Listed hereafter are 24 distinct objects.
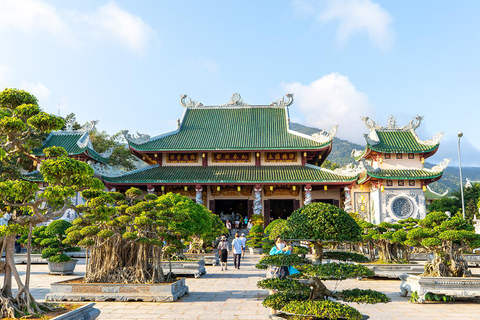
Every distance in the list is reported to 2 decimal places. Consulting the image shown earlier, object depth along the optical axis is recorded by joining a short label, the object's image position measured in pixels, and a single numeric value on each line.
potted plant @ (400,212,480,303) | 9.91
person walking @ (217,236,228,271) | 16.78
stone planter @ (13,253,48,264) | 19.70
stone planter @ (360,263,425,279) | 14.16
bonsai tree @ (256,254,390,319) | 6.18
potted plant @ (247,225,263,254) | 24.98
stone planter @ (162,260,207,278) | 14.71
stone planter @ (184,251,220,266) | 17.70
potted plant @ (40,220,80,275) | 15.87
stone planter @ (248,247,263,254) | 25.12
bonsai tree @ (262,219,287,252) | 20.31
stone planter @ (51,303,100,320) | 6.33
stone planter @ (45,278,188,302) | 9.98
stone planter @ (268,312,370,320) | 6.77
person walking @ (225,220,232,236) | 29.84
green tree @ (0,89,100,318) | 6.67
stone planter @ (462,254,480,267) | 19.86
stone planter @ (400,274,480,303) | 9.86
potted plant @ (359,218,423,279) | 14.16
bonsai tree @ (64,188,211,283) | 10.16
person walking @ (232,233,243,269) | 17.16
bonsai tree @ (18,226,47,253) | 18.57
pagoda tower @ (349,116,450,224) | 27.12
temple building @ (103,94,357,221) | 28.86
